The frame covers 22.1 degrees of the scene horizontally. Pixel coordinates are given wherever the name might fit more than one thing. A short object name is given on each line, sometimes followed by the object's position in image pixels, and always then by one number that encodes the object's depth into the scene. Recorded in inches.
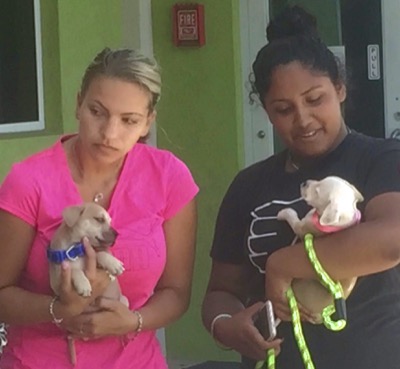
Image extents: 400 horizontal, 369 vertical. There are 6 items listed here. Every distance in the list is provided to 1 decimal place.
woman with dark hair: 86.8
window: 176.9
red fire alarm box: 206.7
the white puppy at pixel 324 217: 86.0
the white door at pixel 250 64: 209.8
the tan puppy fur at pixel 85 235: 95.5
